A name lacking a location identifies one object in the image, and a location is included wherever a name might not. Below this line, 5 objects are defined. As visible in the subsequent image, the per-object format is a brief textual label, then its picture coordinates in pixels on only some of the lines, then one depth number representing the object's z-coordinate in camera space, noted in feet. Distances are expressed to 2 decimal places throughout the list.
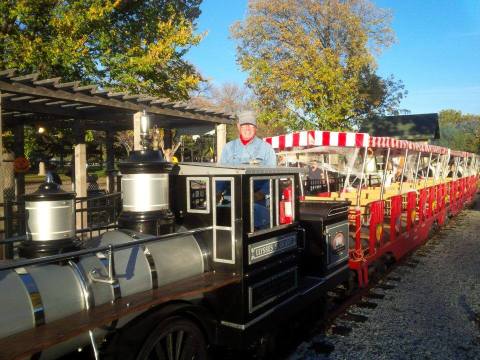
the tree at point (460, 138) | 171.01
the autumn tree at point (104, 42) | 31.68
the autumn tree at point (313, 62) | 69.05
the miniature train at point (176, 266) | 8.02
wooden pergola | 20.66
